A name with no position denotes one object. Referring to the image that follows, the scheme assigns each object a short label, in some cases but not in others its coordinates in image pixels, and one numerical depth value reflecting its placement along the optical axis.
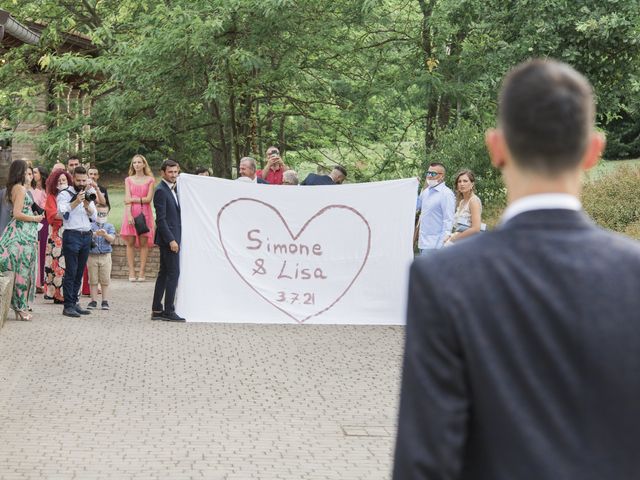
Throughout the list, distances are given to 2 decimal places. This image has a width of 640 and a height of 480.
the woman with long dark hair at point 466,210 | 13.41
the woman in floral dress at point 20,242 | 14.38
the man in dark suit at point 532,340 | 2.44
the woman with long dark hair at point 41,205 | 17.14
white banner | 13.98
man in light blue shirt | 14.02
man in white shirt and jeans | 14.73
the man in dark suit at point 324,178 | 16.05
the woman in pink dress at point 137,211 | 19.22
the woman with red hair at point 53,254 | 15.91
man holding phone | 17.30
